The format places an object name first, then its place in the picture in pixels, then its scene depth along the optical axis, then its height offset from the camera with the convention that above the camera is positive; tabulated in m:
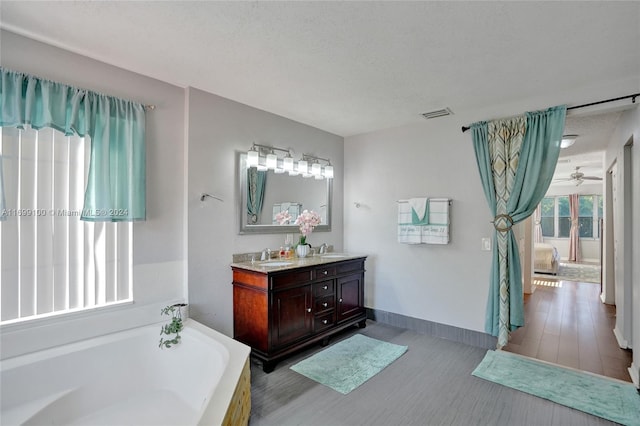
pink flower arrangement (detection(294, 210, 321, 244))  3.71 -0.11
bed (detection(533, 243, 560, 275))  7.34 -1.07
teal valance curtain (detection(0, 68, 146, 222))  2.00 +0.62
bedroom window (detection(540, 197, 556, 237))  9.47 -0.11
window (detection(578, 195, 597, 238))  8.85 -0.07
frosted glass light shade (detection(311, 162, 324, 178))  4.02 +0.57
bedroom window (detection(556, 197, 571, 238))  9.21 -0.10
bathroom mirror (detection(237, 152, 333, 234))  3.28 +0.19
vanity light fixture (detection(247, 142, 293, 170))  3.29 +0.62
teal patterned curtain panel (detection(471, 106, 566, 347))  2.98 +0.31
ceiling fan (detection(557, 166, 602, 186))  6.48 +0.78
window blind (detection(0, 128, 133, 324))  2.02 -0.17
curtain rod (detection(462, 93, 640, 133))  2.63 +0.99
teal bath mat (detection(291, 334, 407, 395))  2.65 -1.41
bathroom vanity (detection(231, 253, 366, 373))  2.82 -0.89
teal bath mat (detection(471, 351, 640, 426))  2.24 -1.41
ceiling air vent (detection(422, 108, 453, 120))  3.43 +1.13
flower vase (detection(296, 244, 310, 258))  3.67 -0.43
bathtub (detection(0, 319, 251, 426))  1.86 -1.11
